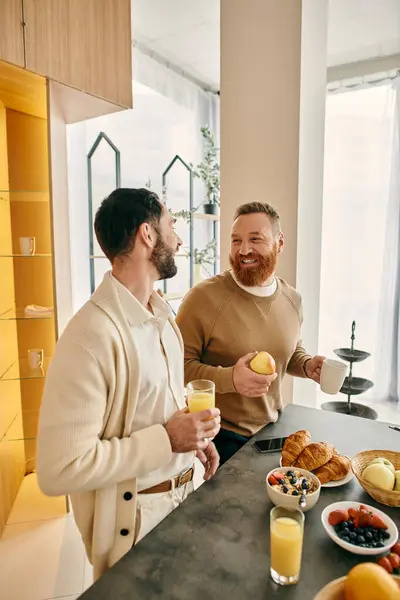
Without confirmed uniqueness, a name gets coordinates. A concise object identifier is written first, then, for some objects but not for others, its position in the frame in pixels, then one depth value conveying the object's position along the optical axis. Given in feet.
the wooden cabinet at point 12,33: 5.75
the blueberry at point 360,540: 3.20
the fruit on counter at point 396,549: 3.14
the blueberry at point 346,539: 3.21
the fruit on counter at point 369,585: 2.41
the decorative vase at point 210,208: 13.39
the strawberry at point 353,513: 3.46
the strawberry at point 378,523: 3.33
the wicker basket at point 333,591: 2.53
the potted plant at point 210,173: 13.15
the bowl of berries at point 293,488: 3.60
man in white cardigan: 3.49
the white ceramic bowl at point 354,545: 3.13
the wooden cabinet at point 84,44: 6.25
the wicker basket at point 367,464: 3.72
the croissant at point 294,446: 4.28
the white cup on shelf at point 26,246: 7.88
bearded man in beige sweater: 5.85
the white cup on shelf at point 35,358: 8.24
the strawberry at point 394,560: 2.96
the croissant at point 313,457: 4.14
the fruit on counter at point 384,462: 3.95
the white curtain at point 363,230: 12.34
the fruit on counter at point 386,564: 2.91
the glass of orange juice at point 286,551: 2.93
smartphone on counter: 4.72
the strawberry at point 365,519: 3.36
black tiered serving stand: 10.38
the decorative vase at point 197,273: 13.29
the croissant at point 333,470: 4.07
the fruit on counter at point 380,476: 3.76
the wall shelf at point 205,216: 12.59
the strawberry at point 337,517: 3.42
